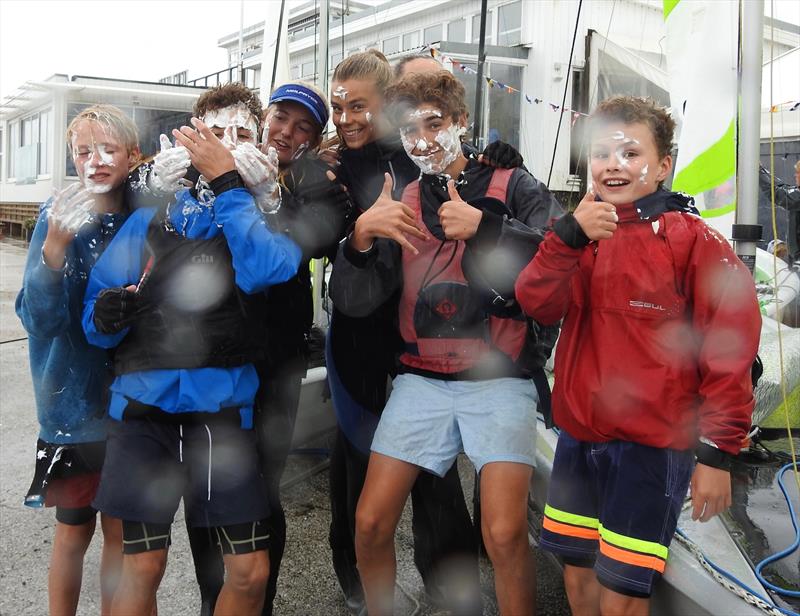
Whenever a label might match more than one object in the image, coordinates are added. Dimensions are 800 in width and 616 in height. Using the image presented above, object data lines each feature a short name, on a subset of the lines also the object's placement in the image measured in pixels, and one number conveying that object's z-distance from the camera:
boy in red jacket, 1.77
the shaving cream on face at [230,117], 2.33
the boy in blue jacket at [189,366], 2.01
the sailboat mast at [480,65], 6.72
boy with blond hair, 2.14
